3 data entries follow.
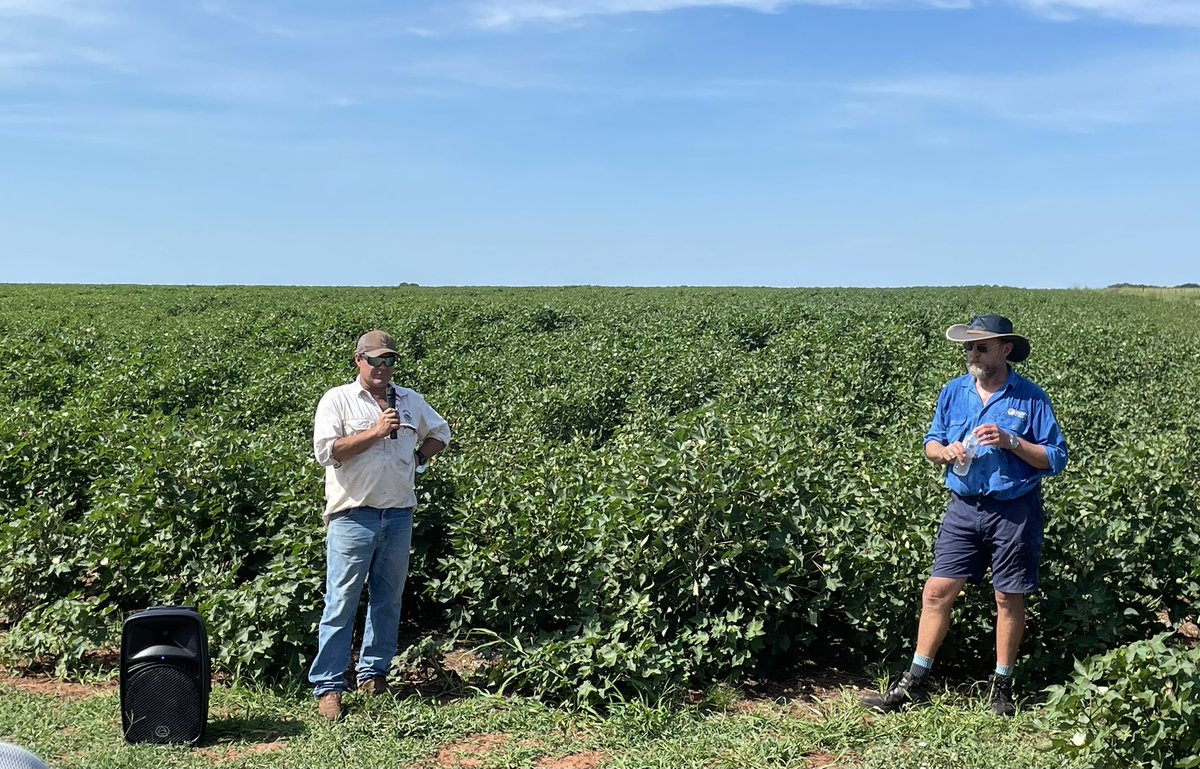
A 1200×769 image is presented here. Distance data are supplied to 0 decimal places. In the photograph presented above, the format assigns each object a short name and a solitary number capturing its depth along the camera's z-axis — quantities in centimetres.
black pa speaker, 514
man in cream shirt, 546
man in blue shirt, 511
